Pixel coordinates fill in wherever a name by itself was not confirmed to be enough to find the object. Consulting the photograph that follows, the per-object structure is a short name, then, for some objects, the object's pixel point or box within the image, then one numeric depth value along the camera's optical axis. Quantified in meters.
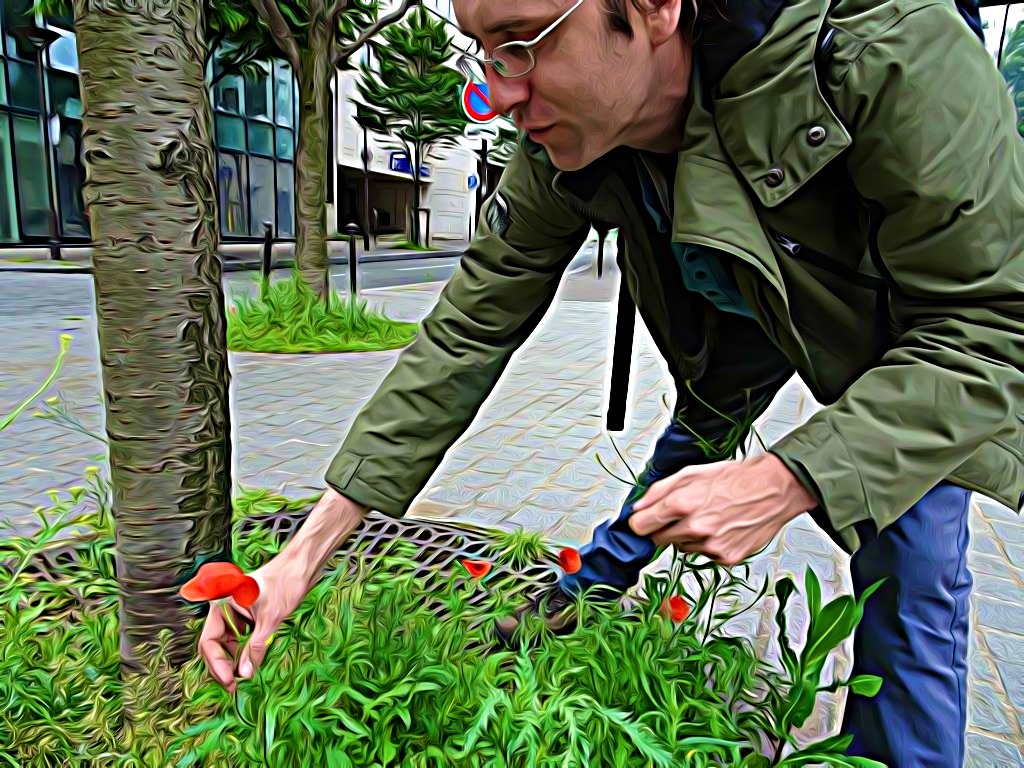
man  1.12
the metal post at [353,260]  9.01
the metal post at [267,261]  8.35
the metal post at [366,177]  10.22
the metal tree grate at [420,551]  2.35
